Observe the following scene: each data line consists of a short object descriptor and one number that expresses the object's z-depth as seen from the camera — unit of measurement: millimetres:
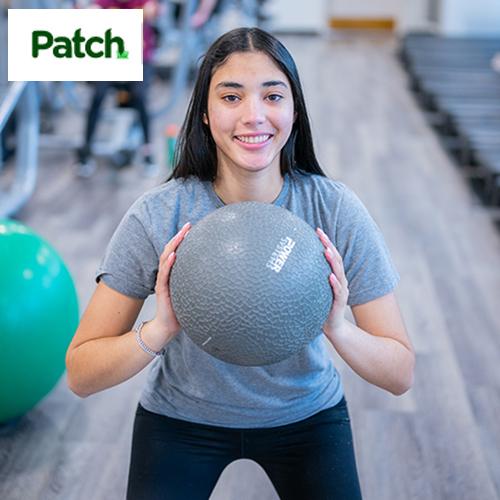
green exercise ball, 1914
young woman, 1242
